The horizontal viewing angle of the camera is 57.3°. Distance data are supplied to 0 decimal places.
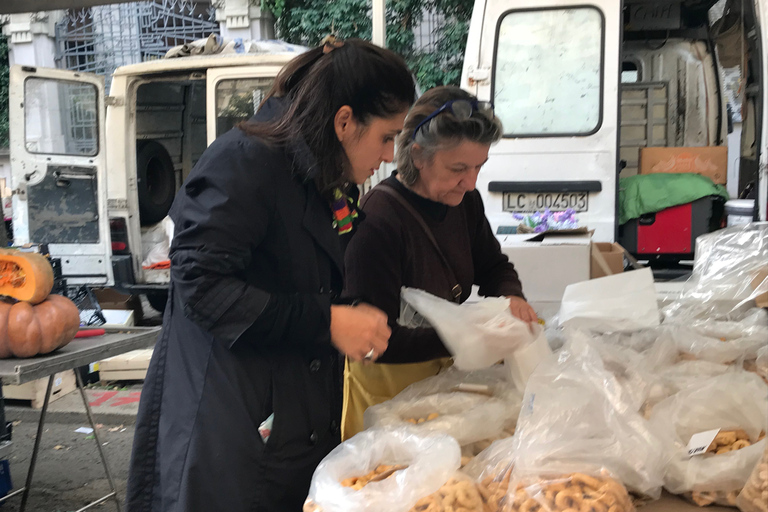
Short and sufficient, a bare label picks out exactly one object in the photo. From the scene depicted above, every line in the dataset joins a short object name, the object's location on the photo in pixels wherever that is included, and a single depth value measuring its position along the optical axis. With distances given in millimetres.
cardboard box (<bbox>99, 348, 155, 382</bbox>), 5523
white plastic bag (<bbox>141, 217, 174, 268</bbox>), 6789
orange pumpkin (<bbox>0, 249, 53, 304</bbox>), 2711
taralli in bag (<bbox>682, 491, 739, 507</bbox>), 1300
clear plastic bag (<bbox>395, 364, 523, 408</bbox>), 1613
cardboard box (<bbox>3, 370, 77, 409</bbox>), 5004
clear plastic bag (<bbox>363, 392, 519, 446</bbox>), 1465
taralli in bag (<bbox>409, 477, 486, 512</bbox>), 1137
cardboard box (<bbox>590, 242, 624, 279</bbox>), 2781
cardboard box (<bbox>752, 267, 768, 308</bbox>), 2133
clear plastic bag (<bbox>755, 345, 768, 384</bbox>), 1737
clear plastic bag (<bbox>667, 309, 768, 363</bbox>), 1824
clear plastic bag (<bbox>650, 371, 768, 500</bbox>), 1305
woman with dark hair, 1302
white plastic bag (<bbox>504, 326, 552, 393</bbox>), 1642
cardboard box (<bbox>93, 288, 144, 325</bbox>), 7019
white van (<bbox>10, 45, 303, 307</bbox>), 5859
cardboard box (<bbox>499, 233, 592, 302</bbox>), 2654
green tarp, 4285
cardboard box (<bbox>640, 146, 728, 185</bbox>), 4676
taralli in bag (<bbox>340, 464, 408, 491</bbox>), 1237
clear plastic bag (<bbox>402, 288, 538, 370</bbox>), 1653
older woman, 1857
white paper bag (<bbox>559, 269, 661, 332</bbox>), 1984
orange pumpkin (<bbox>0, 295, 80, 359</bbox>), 2568
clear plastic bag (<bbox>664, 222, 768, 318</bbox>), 2189
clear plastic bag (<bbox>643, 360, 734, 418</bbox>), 1555
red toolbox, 4332
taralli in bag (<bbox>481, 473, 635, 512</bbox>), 1141
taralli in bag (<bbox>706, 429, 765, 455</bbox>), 1372
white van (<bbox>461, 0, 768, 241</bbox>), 3949
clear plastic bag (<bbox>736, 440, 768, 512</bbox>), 1219
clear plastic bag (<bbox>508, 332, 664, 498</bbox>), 1249
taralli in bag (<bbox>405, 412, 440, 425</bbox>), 1515
